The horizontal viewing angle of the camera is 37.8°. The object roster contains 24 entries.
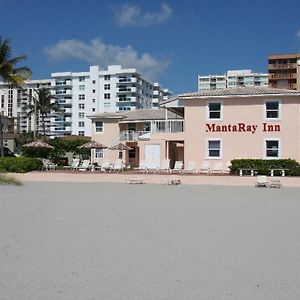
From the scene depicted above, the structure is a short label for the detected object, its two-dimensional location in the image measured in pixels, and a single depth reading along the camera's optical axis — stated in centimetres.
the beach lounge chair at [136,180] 2548
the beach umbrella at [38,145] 3378
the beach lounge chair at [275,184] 2333
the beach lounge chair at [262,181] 2333
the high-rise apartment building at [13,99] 14512
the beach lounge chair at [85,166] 3148
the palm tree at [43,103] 6894
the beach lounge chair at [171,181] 2511
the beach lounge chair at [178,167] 2919
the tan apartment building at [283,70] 9706
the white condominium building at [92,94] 11231
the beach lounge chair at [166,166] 2987
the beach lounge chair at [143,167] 3078
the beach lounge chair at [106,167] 3079
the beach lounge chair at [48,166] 3112
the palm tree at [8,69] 3756
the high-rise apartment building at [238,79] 13925
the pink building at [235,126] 2931
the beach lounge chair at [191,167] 2888
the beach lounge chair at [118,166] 3026
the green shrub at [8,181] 2492
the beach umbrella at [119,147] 3346
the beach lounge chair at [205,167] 2844
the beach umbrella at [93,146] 3494
